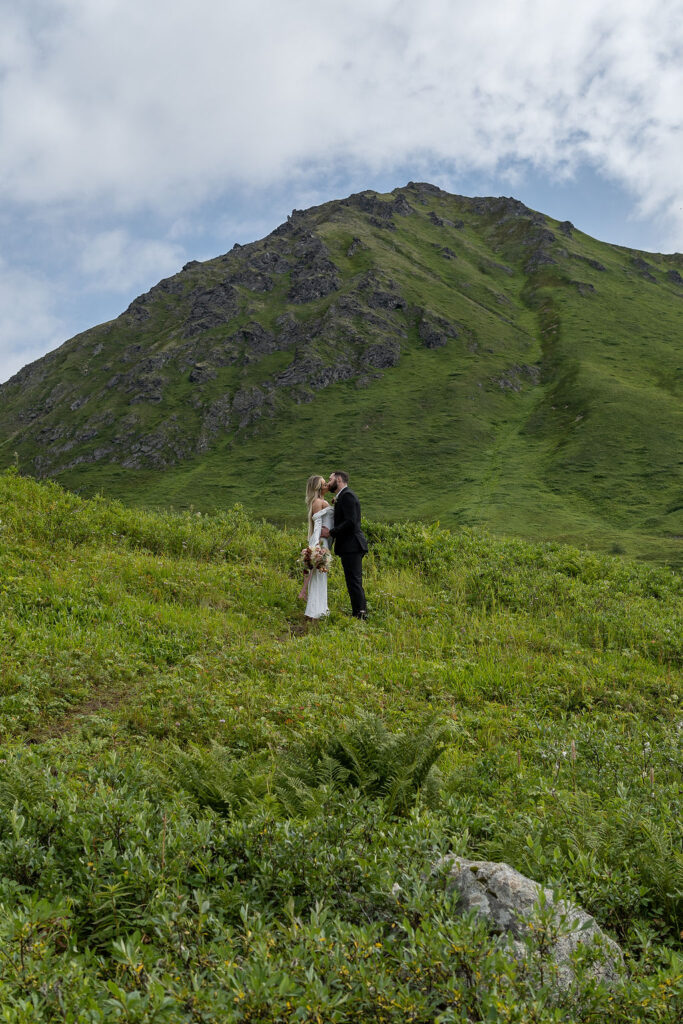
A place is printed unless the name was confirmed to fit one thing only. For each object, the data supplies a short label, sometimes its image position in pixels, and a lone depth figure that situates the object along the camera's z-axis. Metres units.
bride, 13.70
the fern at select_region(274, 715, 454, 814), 5.44
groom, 13.72
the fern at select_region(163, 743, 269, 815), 5.43
